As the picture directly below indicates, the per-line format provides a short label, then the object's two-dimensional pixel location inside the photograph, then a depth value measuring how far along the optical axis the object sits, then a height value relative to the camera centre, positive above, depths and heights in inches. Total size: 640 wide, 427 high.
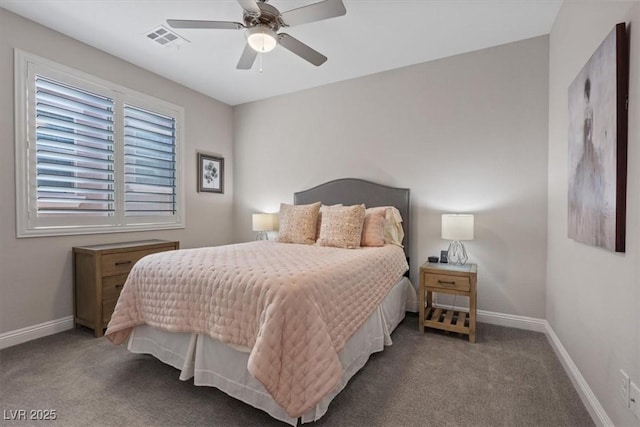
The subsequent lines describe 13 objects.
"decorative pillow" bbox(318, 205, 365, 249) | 112.8 -6.5
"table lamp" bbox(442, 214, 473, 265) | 106.3 -5.6
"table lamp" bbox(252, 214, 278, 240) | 158.2 -6.0
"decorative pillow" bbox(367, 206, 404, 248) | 121.0 -5.7
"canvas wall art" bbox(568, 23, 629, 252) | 53.4 +13.5
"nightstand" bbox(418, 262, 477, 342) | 99.7 -26.7
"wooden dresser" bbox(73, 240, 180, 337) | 105.2 -25.3
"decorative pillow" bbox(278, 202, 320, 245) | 124.6 -5.7
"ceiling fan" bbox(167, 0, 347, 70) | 76.6 +52.0
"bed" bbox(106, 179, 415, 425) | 55.6 -24.6
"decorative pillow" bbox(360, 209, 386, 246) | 115.5 -7.0
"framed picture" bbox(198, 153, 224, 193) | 165.5 +21.4
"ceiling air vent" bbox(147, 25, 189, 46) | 107.0 +64.6
